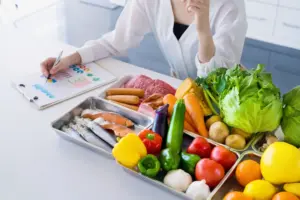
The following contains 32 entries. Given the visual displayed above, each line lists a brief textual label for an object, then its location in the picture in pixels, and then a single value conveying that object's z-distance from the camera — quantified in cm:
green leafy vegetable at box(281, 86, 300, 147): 103
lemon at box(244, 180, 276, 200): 89
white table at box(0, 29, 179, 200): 97
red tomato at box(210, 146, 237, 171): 98
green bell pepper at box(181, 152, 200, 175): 97
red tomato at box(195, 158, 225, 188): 94
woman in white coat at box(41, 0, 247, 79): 132
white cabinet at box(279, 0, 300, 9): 288
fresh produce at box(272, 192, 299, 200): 86
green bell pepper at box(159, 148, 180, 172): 97
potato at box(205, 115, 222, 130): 111
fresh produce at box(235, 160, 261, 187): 94
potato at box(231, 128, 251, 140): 106
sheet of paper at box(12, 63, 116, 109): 130
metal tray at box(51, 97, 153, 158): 107
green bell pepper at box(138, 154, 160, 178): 96
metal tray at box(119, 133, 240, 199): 93
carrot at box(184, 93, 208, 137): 109
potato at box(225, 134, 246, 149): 104
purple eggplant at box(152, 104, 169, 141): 106
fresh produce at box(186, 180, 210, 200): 91
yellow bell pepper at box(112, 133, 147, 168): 97
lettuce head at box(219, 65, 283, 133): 102
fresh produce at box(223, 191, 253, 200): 87
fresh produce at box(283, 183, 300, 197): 88
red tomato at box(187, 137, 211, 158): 101
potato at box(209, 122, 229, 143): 106
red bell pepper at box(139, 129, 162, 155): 101
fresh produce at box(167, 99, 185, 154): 102
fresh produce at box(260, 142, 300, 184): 89
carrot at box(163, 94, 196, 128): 112
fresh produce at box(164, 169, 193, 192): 94
